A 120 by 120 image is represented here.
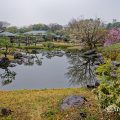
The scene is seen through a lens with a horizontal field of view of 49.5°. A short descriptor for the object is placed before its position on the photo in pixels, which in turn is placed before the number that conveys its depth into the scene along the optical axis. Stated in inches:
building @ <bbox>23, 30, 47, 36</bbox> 1871.1
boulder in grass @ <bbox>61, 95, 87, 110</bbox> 274.3
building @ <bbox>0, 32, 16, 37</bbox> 1539.8
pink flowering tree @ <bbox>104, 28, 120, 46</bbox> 1093.4
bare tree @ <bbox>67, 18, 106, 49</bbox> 1185.3
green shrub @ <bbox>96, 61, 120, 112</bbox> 209.7
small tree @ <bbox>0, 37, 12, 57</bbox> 910.9
